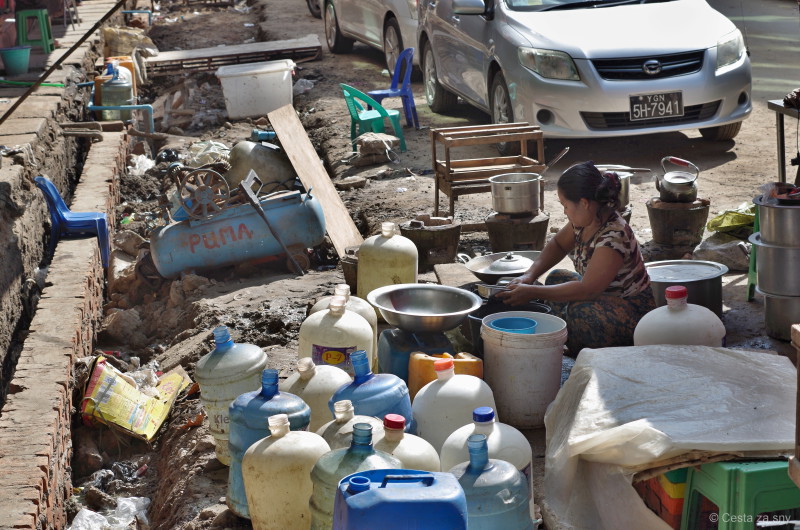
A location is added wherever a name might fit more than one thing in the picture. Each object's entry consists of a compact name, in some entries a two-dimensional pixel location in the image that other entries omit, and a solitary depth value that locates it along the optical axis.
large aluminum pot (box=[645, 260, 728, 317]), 5.30
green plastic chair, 10.88
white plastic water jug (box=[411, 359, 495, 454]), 3.88
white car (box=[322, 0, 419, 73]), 12.78
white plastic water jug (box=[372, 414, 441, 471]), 3.35
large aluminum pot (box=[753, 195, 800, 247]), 4.93
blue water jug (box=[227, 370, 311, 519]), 3.69
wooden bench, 7.80
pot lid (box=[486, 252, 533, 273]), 5.52
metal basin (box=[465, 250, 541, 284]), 5.46
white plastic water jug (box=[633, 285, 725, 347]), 4.21
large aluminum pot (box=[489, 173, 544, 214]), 6.99
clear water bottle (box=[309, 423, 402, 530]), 3.13
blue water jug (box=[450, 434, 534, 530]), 3.08
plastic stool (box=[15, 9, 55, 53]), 13.79
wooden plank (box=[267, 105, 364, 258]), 7.99
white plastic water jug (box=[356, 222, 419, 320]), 5.83
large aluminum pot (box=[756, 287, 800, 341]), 5.09
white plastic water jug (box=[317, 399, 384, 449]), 3.49
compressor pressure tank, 7.63
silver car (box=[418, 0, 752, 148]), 8.79
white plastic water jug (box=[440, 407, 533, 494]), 3.41
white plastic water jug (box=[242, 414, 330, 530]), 3.44
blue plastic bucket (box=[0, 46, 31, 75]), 12.57
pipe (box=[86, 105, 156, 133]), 11.77
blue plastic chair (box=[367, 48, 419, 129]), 11.27
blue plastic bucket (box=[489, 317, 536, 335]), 4.66
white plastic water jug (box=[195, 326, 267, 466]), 4.35
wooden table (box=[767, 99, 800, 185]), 5.95
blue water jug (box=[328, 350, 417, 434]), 3.79
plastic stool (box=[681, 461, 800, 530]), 2.93
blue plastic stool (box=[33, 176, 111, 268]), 8.28
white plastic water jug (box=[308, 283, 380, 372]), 5.01
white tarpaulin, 3.15
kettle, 6.76
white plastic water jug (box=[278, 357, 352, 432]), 4.01
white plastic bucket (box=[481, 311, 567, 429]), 4.41
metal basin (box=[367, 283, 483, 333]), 4.65
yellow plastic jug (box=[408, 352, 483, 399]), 4.35
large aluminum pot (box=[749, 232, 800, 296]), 4.98
